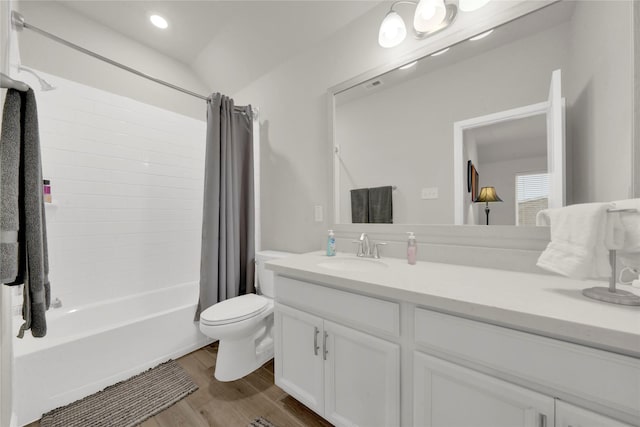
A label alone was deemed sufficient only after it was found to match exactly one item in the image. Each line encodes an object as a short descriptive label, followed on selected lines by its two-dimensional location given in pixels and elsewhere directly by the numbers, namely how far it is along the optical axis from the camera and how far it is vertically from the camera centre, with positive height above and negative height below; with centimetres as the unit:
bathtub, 123 -84
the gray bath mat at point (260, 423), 122 -109
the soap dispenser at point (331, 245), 154 -21
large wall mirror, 87 +43
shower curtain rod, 118 +99
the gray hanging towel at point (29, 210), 74 +1
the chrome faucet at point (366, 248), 148 -22
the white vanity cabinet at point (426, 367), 60 -51
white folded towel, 67 -9
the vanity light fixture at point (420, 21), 124 +103
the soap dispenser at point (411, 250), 127 -20
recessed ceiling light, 198 +163
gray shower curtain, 186 +3
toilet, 148 -79
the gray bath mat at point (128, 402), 123 -107
